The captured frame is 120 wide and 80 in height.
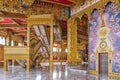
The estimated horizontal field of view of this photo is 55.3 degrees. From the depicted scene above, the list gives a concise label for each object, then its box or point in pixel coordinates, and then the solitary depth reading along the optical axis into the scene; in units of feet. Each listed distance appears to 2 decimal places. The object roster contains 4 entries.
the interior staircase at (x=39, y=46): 29.65
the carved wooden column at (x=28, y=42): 25.29
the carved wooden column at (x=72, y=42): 31.37
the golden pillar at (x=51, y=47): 25.74
